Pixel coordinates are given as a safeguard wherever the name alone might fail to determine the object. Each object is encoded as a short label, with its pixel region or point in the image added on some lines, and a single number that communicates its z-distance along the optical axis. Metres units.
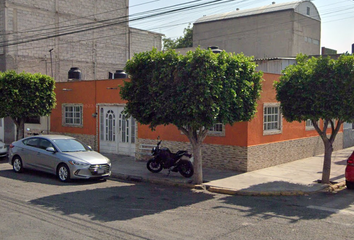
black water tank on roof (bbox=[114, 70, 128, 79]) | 19.73
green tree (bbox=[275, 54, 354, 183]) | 10.73
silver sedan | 11.64
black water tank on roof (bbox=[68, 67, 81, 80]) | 21.73
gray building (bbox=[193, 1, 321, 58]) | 32.44
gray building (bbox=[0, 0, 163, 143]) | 23.55
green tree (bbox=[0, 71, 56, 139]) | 17.27
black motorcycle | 12.44
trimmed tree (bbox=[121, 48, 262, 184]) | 10.37
